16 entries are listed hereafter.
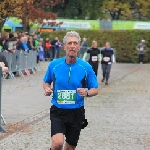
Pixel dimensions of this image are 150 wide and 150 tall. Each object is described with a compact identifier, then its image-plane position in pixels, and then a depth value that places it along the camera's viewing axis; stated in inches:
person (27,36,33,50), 1189.0
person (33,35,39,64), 1372.0
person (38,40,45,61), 1557.7
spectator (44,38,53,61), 1689.2
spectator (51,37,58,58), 1700.1
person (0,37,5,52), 1002.2
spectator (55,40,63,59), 1684.4
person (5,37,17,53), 1002.1
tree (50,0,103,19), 2445.9
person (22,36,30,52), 1112.3
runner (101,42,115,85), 974.4
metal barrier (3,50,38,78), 1010.1
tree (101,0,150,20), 2501.2
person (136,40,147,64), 1771.7
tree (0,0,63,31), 1220.5
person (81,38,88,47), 1678.0
